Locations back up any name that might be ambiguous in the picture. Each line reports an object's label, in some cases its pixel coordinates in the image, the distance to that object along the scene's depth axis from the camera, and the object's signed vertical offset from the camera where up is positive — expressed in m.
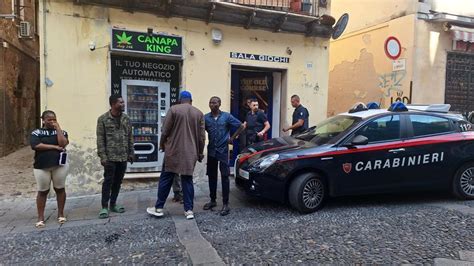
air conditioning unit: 12.49 +2.39
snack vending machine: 7.75 -0.19
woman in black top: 5.33 -0.72
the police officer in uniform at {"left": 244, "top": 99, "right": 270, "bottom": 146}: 7.56 -0.29
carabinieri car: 5.81 -0.74
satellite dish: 9.05 +1.95
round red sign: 8.98 +1.45
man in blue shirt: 5.98 -0.52
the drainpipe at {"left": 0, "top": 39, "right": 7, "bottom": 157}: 11.67 +0.41
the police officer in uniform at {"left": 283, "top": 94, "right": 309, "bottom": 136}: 7.95 -0.17
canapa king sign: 7.30 +1.21
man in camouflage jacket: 5.72 -0.57
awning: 10.47 +2.09
